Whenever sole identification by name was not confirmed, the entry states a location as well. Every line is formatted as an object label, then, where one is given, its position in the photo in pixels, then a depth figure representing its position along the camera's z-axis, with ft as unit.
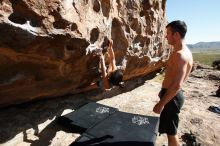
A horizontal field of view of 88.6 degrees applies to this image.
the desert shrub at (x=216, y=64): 33.94
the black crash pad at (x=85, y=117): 7.42
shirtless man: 5.69
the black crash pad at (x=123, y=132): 6.01
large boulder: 4.95
